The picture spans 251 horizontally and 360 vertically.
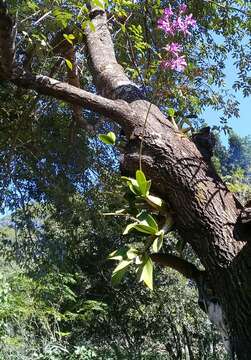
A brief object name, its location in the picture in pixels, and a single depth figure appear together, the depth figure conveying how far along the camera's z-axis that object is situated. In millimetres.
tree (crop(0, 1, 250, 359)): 2148
